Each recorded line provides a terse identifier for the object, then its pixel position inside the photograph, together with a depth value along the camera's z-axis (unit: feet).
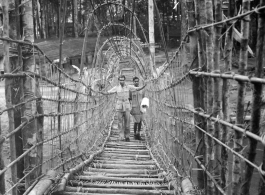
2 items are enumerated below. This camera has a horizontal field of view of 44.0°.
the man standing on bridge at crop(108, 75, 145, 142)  17.16
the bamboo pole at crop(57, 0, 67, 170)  8.58
